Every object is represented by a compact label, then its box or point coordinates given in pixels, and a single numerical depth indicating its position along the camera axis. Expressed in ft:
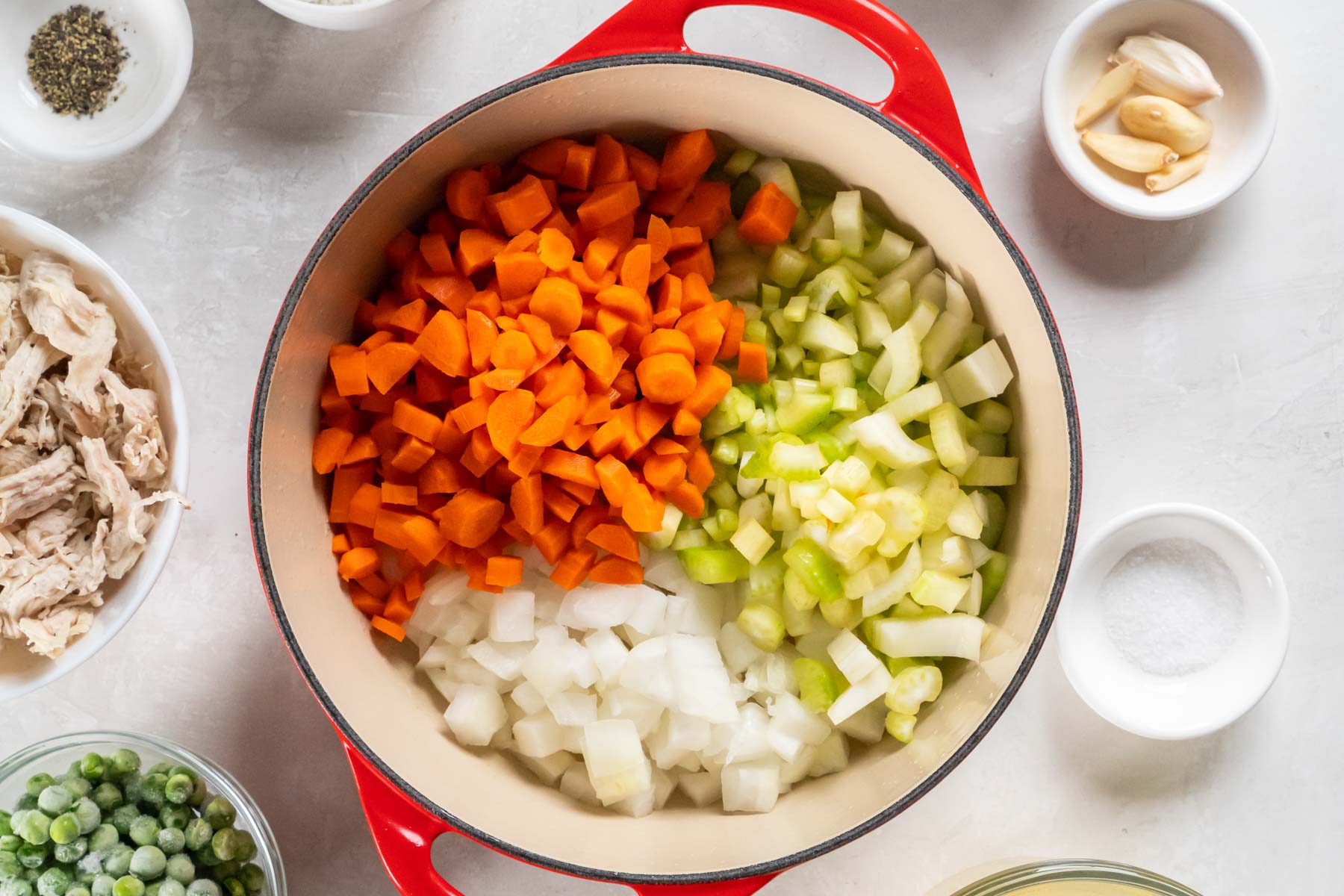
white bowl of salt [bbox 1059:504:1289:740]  2.83
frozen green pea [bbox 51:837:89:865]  2.64
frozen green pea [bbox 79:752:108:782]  2.71
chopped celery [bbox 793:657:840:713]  2.71
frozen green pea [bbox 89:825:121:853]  2.66
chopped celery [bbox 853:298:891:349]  2.73
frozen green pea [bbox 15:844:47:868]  2.64
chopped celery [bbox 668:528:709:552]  2.76
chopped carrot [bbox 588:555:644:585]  2.72
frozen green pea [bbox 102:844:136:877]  2.65
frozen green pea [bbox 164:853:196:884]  2.67
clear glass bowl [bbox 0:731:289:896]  2.75
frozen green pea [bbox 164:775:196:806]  2.70
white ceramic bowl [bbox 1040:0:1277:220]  2.79
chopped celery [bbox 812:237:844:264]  2.75
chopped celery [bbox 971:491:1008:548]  2.74
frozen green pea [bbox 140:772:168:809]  2.71
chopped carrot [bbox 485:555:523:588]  2.70
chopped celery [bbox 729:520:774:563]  2.71
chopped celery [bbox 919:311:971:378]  2.72
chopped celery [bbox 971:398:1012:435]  2.73
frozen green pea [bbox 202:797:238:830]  2.72
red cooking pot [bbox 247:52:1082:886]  2.56
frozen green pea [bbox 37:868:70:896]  2.63
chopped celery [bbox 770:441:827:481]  2.70
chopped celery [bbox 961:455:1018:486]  2.72
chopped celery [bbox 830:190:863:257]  2.74
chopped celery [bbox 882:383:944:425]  2.71
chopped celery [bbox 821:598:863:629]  2.72
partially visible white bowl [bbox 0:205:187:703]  2.66
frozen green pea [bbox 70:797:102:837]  2.66
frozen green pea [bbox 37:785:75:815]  2.66
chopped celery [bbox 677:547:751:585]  2.74
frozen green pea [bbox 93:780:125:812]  2.70
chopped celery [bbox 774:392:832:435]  2.72
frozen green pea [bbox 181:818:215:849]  2.69
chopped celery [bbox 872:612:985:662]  2.67
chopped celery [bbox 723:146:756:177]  2.77
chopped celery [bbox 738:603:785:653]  2.73
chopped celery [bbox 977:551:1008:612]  2.73
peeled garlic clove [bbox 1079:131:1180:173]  2.80
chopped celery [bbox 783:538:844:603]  2.69
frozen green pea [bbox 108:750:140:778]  2.72
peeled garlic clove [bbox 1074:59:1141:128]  2.80
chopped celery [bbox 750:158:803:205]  2.76
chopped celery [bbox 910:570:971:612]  2.69
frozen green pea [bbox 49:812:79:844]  2.63
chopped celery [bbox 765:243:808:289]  2.75
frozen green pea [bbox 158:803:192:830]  2.70
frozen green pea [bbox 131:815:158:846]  2.67
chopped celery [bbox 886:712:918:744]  2.69
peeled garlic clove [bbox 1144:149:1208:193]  2.80
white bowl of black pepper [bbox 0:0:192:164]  2.82
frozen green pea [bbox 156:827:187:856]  2.67
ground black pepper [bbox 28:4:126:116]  2.83
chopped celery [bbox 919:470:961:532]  2.70
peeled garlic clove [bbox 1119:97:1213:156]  2.79
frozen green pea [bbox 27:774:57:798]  2.71
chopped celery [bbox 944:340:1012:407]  2.69
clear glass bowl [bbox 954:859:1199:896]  2.77
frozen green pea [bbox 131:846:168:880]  2.64
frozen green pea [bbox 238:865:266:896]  2.74
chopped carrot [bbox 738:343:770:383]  2.73
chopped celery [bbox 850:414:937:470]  2.69
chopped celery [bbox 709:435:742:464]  2.74
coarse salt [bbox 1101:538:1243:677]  2.85
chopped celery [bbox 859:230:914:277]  2.75
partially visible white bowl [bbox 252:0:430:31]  2.71
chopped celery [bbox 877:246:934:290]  2.75
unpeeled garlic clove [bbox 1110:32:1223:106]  2.79
